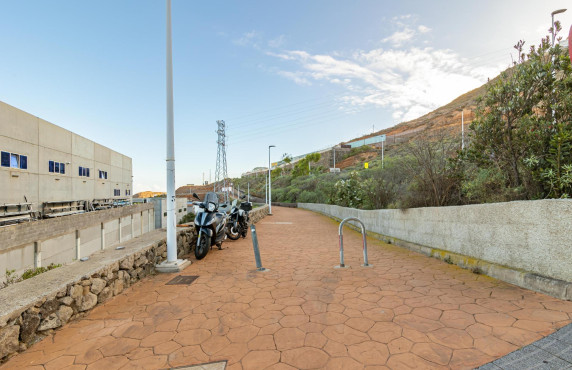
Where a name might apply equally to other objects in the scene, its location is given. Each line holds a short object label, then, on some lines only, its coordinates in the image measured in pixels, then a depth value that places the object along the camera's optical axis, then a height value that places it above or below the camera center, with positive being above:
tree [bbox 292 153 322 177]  58.67 +4.84
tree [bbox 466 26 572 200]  3.98 +1.03
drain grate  4.30 -1.44
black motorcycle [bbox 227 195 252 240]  8.66 -1.03
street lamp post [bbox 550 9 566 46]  4.77 +3.05
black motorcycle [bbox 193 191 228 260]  5.85 -0.76
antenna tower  48.06 +9.10
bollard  5.03 -1.18
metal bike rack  5.10 -1.32
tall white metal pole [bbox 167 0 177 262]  5.04 +0.85
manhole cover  2.12 -1.38
